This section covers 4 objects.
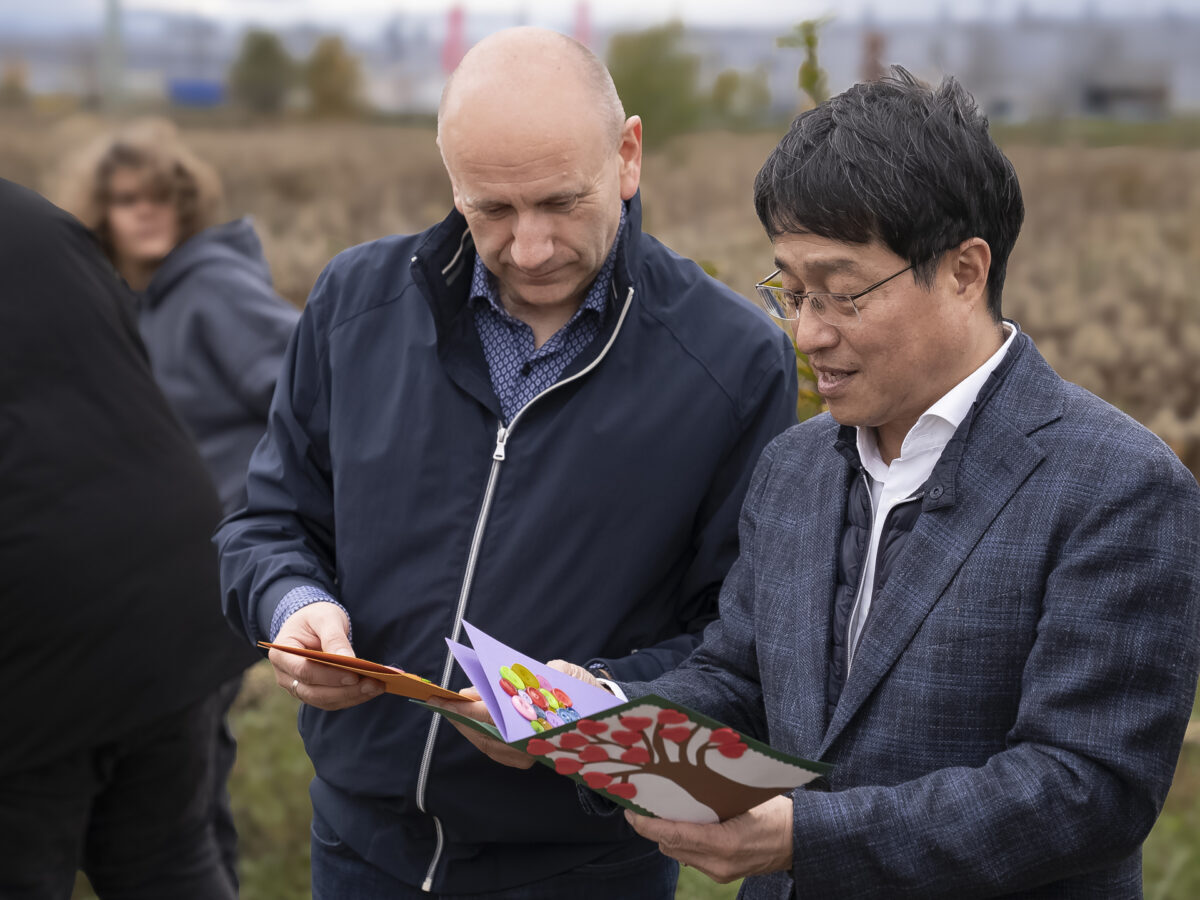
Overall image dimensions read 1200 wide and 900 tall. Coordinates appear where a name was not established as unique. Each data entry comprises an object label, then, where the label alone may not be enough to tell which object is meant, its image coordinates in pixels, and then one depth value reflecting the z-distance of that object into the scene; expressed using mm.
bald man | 1911
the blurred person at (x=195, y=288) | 3582
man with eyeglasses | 1370
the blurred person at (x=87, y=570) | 2406
